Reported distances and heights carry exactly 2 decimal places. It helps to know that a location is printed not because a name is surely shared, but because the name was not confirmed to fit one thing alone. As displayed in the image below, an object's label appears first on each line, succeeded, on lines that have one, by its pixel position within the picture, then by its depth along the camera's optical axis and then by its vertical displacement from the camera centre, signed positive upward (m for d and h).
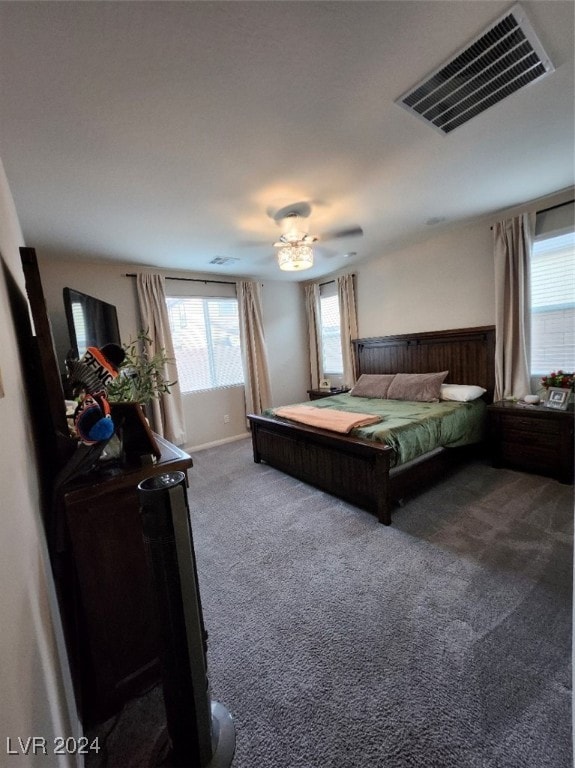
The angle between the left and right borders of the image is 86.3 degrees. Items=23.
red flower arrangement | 2.68 -0.49
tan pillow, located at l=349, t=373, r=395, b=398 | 3.93 -0.60
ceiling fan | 2.56 +0.89
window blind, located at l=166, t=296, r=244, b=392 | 4.28 +0.17
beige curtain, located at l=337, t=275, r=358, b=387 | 4.67 +0.33
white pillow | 3.16 -0.63
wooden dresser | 1.09 -0.86
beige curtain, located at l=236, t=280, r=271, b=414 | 4.70 +0.02
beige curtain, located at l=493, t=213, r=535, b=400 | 2.96 +0.25
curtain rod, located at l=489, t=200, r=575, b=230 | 2.71 +1.07
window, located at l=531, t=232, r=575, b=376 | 2.81 +0.20
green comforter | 2.38 -0.75
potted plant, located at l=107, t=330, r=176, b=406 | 1.88 -0.17
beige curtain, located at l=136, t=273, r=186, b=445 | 3.88 +0.21
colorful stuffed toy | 1.02 -0.09
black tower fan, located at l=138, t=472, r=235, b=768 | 0.85 -0.77
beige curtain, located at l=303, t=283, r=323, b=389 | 5.31 +0.27
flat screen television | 2.43 +0.37
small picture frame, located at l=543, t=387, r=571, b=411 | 2.65 -0.64
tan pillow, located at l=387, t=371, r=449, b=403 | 3.41 -0.58
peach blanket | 2.62 -0.69
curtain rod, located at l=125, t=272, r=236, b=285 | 3.85 +1.04
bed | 2.34 -0.91
